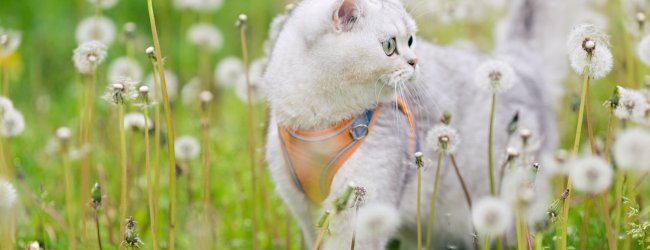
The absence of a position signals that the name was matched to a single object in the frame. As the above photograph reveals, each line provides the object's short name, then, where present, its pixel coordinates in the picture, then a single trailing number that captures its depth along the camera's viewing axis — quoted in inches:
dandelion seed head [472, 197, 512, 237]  69.5
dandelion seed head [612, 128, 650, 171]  70.9
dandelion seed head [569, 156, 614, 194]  70.5
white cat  98.3
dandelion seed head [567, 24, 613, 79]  81.8
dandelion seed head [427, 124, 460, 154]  90.0
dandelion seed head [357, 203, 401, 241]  77.5
